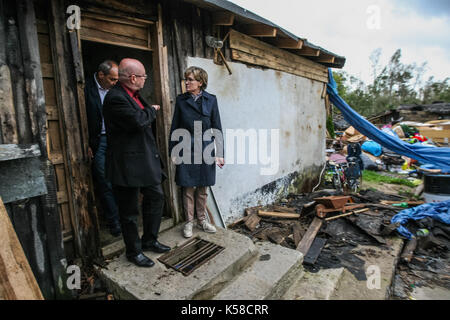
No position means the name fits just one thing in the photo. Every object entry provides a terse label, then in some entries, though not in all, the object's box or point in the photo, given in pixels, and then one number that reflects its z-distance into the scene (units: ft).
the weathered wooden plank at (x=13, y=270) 5.19
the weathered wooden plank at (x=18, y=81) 6.71
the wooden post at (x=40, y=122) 6.98
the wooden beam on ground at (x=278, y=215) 16.44
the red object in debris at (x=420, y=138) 43.83
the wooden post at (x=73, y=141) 8.21
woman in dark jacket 10.37
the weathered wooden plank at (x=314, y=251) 11.43
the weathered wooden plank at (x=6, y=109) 6.48
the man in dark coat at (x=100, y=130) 9.48
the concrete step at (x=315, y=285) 8.89
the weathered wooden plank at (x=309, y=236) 12.58
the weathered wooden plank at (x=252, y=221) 14.83
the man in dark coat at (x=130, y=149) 7.54
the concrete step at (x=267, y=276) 8.02
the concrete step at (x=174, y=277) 7.36
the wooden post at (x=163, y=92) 10.87
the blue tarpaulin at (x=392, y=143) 21.17
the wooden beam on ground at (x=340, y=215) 15.83
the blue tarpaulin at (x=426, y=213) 15.58
